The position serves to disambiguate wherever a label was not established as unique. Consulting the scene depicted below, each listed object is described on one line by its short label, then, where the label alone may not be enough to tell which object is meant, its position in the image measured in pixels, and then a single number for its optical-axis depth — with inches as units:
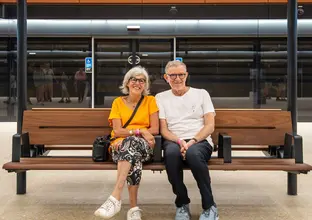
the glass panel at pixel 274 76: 495.5
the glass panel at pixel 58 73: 487.5
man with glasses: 138.8
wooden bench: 168.1
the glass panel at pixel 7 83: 495.5
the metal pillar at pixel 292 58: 176.6
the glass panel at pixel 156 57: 482.3
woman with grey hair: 135.0
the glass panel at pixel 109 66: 483.5
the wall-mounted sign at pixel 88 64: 486.6
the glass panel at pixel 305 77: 497.0
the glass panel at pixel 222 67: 487.5
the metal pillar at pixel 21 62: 175.5
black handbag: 148.4
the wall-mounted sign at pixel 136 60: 486.9
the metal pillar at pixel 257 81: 498.3
